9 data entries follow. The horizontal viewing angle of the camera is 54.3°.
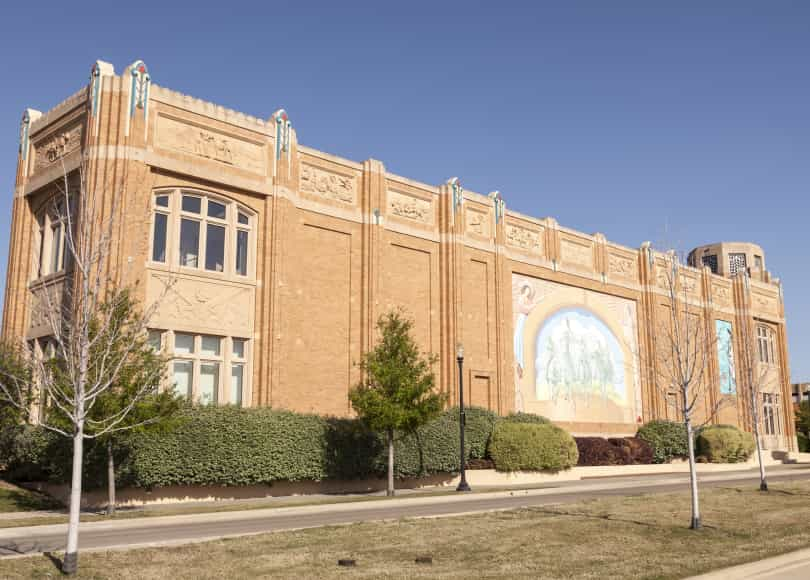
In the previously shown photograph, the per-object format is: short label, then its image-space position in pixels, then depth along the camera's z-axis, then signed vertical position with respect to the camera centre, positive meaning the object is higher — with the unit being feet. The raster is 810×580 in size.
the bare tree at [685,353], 53.42 +6.38
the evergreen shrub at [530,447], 109.09 -1.00
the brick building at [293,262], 88.28 +23.82
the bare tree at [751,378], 90.33 +7.76
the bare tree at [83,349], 38.70 +5.84
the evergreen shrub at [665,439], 142.82 +0.06
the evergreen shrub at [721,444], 146.20 -0.92
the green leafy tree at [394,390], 87.76 +5.60
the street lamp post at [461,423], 94.22 +2.08
